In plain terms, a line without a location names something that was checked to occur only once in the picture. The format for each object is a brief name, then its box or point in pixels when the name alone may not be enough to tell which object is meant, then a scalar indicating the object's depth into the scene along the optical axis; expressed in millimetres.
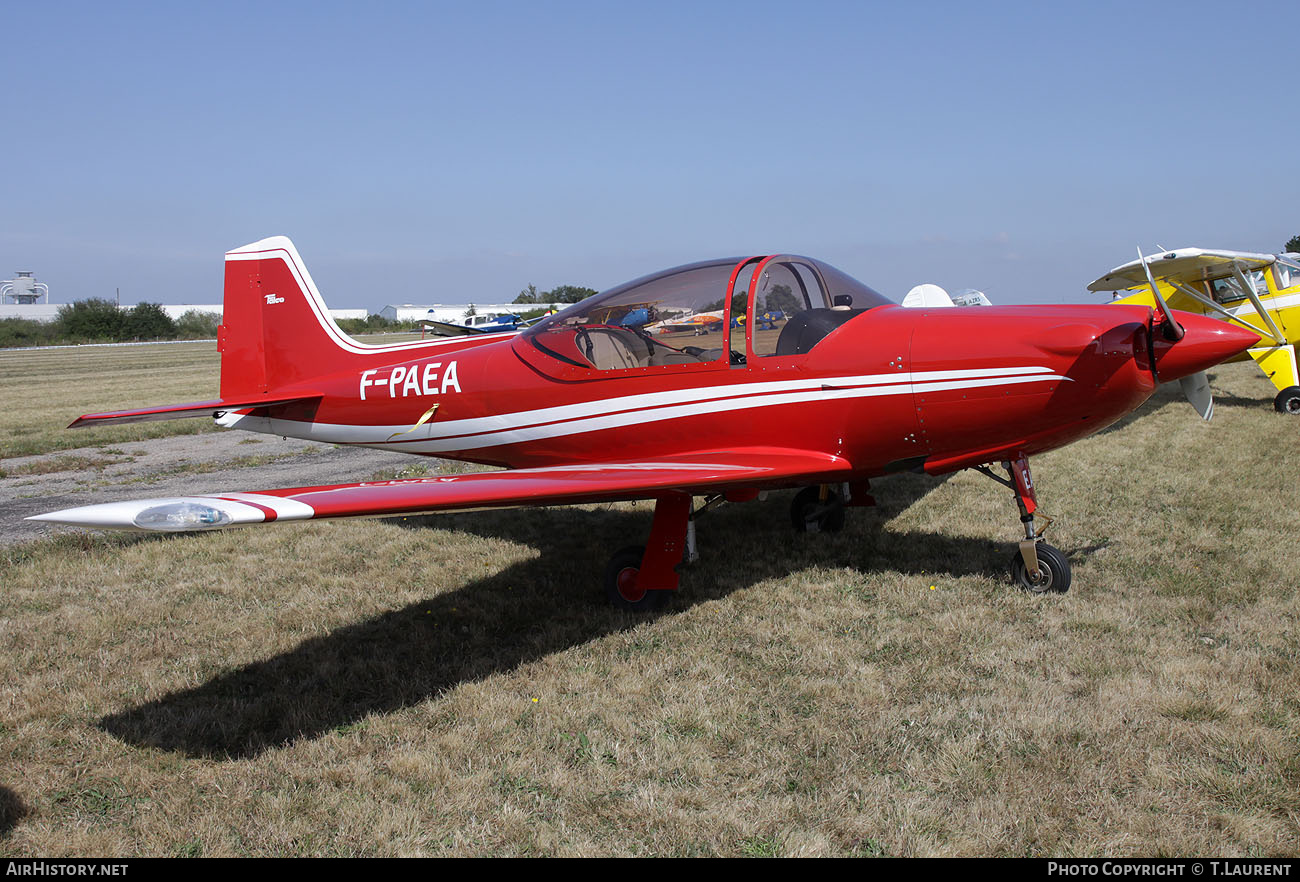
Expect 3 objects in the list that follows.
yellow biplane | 11898
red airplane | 4449
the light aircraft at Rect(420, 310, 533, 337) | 40062
